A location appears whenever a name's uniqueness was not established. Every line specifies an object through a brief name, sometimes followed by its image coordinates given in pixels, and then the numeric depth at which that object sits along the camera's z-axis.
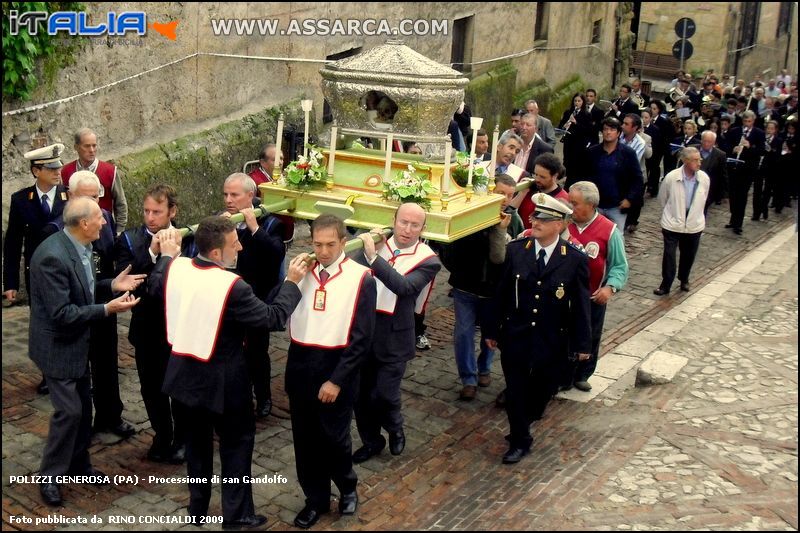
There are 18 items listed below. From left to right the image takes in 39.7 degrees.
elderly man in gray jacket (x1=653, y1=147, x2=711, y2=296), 11.85
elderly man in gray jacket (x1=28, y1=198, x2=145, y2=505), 6.26
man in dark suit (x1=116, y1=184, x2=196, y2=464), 6.74
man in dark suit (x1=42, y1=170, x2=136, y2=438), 7.09
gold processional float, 7.96
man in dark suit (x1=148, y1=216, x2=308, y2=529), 5.78
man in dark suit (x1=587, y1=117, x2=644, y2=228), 11.50
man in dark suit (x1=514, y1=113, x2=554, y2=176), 11.25
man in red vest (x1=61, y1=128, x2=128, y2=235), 8.69
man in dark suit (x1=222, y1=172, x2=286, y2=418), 7.27
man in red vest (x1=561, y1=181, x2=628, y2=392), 8.30
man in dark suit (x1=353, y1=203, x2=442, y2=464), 7.04
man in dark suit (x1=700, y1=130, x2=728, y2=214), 13.97
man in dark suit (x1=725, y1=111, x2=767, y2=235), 15.49
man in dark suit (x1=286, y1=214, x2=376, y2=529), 6.13
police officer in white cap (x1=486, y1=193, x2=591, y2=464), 7.21
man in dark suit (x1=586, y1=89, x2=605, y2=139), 16.53
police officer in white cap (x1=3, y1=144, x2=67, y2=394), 7.68
